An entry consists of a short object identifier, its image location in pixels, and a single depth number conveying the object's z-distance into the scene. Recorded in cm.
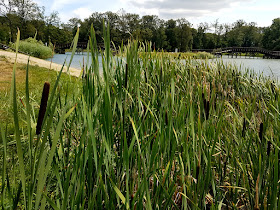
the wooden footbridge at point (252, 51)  5249
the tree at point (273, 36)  6519
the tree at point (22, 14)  4266
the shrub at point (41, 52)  1963
